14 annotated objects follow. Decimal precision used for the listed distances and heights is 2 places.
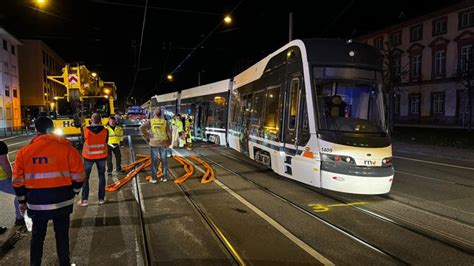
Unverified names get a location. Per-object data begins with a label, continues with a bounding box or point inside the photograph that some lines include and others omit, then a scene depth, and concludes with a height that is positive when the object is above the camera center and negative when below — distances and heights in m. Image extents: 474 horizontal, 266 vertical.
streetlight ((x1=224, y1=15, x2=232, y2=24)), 16.84 +4.20
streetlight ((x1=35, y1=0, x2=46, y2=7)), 14.03 +4.57
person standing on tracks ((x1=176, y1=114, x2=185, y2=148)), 17.23 -0.95
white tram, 7.11 -0.21
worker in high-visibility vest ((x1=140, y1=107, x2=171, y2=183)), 9.16 -0.68
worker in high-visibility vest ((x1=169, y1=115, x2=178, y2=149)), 16.95 -0.80
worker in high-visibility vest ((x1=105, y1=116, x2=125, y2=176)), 10.60 -0.92
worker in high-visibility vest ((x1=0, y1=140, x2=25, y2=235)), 5.27 -0.91
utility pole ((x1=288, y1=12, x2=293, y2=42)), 17.77 +4.04
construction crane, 16.91 +0.31
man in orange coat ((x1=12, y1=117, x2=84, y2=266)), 3.79 -0.76
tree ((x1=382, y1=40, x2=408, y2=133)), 29.00 +3.32
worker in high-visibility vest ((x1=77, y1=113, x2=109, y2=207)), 7.30 -0.86
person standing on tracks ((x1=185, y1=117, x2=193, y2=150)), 17.88 -1.31
